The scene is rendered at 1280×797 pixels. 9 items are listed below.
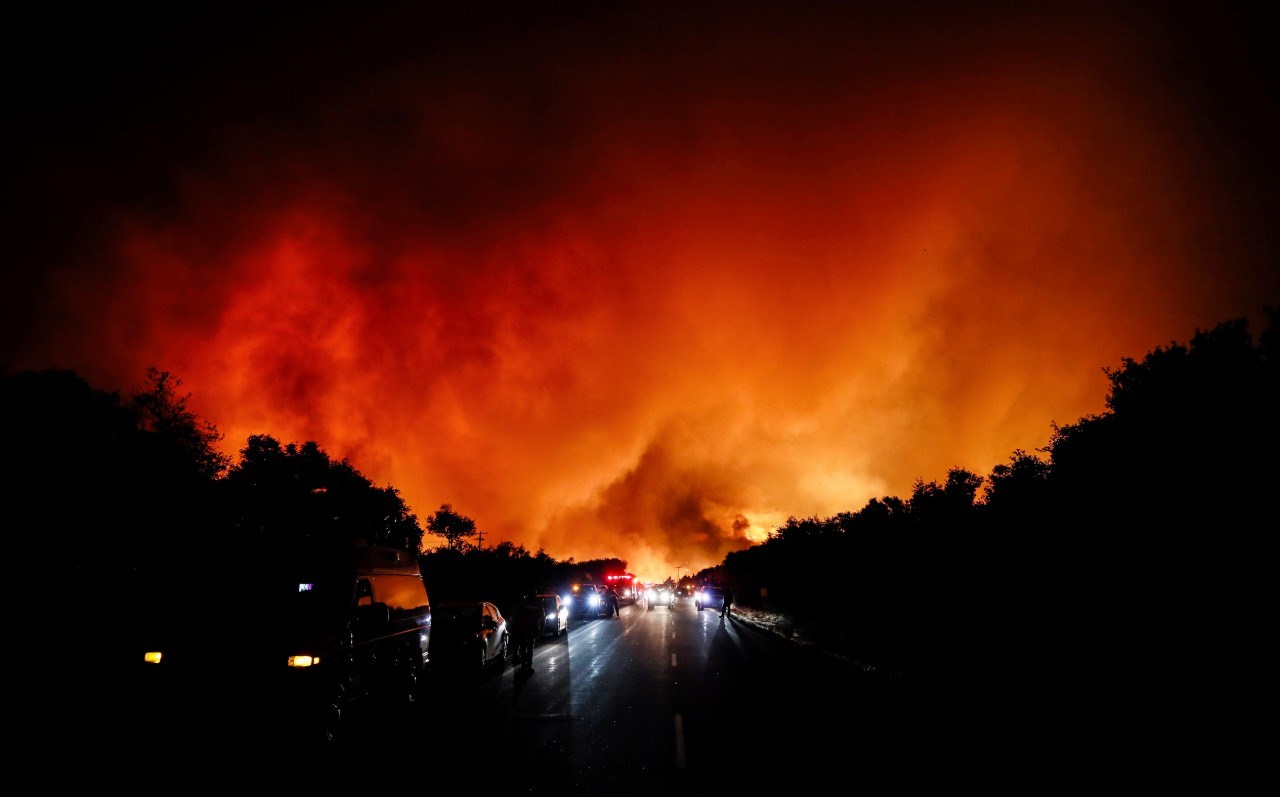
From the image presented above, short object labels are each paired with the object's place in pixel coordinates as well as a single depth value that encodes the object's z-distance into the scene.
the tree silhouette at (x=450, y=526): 103.31
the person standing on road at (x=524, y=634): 14.16
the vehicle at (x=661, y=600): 57.97
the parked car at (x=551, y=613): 23.64
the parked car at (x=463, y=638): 13.69
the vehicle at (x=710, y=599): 52.12
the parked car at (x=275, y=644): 7.00
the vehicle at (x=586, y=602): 38.62
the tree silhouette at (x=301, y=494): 57.88
